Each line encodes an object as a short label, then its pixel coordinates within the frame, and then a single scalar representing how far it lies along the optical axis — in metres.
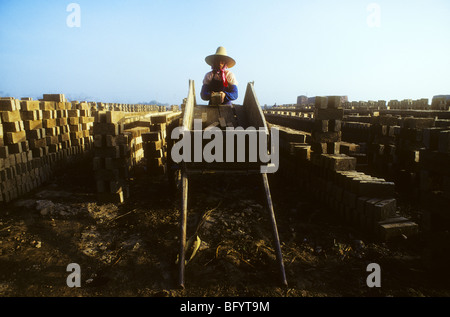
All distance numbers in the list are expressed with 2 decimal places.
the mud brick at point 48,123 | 6.80
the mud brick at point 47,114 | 6.75
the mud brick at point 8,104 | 5.36
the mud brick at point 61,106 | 7.61
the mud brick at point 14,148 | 5.53
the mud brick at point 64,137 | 7.71
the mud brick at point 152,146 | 7.14
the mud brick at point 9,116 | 5.39
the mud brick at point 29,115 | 6.10
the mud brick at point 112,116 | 5.20
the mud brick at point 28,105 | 6.01
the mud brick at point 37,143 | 6.31
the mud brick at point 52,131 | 6.96
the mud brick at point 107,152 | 5.30
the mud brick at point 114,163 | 5.32
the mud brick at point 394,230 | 3.80
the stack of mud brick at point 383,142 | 6.86
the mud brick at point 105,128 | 5.21
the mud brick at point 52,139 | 6.98
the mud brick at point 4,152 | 5.13
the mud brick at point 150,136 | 6.88
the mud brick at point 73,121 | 8.33
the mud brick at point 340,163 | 4.74
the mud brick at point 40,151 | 6.43
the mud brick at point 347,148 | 5.62
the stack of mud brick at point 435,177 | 3.07
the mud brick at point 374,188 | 4.11
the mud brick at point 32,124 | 6.09
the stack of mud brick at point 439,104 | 14.83
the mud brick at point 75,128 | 8.45
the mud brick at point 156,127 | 7.70
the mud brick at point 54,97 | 7.62
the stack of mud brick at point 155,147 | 6.96
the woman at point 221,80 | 6.11
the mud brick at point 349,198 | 4.29
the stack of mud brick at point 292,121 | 7.36
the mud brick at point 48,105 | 6.72
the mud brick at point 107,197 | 5.45
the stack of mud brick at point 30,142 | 5.38
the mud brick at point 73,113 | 8.26
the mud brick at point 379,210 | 3.92
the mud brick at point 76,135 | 8.52
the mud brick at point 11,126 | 5.42
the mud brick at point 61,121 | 7.55
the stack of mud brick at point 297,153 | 5.68
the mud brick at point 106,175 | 5.39
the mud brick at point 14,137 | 5.45
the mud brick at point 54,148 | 7.13
